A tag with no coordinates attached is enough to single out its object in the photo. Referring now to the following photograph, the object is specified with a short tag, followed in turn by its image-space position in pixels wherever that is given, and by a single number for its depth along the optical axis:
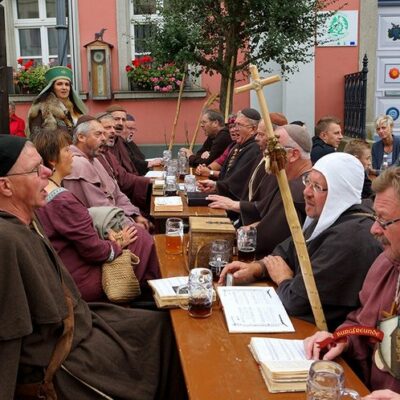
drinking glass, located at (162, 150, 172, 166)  7.58
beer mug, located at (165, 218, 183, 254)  3.51
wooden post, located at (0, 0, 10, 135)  4.39
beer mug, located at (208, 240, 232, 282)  3.06
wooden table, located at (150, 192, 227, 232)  4.45
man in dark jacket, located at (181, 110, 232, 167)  7.72
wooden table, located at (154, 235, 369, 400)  1.91
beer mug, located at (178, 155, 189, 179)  6.68
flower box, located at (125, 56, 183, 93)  10.77
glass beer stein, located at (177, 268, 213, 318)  2.51
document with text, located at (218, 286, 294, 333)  2.39
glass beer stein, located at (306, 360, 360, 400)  1.78
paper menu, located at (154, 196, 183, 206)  4.79
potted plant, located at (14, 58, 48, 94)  10.84
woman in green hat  6.34
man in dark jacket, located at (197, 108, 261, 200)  5.72
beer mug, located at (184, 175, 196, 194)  5.61
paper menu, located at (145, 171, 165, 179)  6.63
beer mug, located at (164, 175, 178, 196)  5.35
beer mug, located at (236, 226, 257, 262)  3.31
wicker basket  3.58
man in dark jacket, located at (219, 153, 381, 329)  2.55
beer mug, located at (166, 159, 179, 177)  6.34
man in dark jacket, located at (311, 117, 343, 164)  6.55
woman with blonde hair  7.51
